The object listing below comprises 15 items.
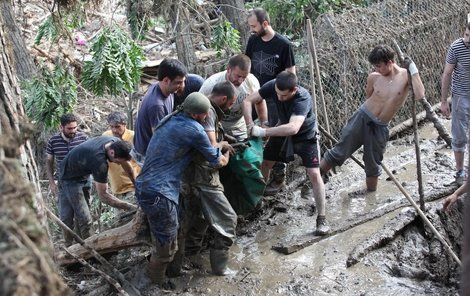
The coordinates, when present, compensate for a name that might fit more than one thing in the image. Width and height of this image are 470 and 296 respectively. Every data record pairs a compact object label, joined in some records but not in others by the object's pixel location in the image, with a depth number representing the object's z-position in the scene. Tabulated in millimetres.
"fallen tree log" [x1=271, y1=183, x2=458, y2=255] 6434
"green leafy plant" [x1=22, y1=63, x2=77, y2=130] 7566
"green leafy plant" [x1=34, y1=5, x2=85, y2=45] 6746
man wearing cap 5391
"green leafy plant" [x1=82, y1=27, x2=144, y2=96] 7090
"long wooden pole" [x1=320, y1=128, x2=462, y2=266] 6113
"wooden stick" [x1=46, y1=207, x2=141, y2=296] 5555
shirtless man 7027
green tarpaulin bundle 6375
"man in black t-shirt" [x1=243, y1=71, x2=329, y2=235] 6453
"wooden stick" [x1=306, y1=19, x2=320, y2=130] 7840
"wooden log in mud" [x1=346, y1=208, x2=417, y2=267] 6176
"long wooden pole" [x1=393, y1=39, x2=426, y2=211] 6641
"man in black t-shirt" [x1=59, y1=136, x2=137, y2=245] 6202
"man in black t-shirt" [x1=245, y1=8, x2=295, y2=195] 7527
